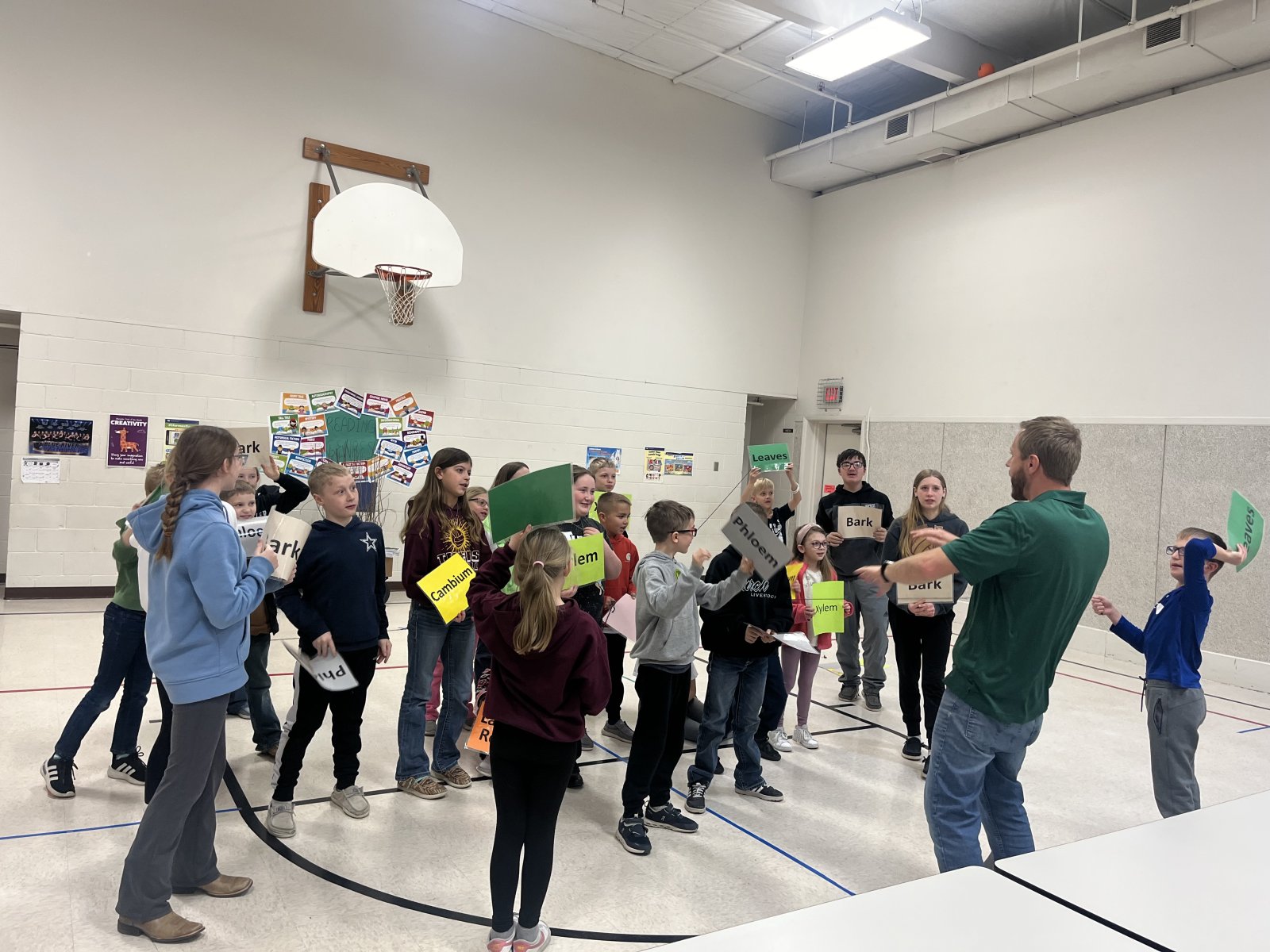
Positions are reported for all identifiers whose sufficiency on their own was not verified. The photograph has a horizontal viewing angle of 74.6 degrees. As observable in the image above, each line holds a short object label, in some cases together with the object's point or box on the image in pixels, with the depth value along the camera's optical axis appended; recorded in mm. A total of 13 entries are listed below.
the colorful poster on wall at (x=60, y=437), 6746
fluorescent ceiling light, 6594
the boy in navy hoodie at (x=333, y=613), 3139
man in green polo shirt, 2295
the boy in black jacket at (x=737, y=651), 3564
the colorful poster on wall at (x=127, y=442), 7008
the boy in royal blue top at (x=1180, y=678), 3061
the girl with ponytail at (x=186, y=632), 2354
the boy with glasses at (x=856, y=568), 5277
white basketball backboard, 7254
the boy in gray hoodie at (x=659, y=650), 3203
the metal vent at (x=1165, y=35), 6539
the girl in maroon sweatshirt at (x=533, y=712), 2391
